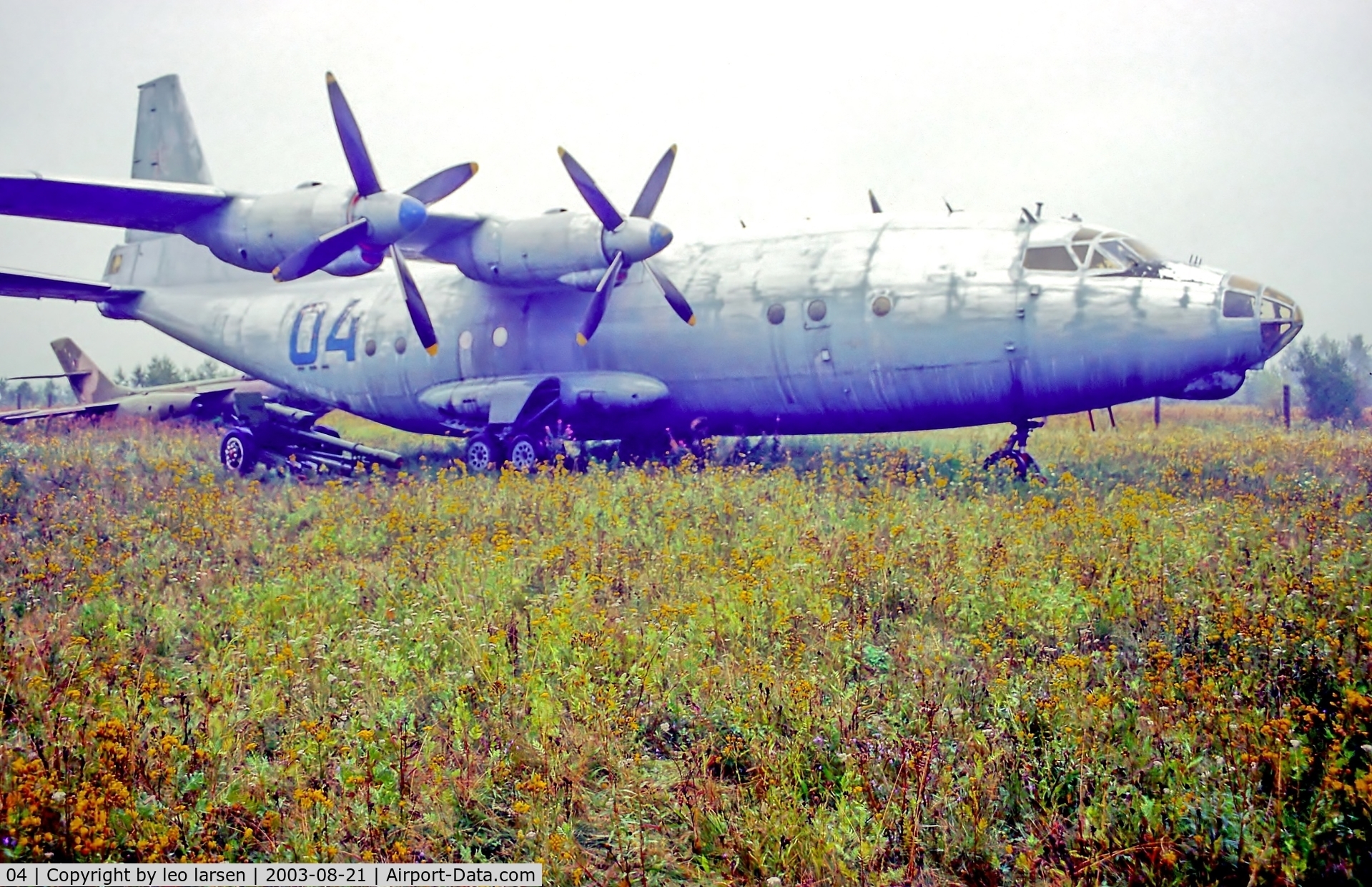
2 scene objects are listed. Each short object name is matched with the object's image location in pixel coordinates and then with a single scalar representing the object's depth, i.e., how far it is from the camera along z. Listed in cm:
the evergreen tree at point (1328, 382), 2450
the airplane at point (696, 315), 1166
